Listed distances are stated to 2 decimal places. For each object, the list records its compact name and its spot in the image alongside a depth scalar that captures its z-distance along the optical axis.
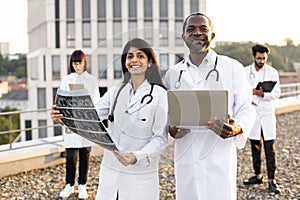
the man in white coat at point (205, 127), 2.35
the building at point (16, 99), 49.78
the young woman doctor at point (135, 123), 2.30
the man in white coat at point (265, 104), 4.96
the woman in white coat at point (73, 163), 4.79
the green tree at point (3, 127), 29.47
